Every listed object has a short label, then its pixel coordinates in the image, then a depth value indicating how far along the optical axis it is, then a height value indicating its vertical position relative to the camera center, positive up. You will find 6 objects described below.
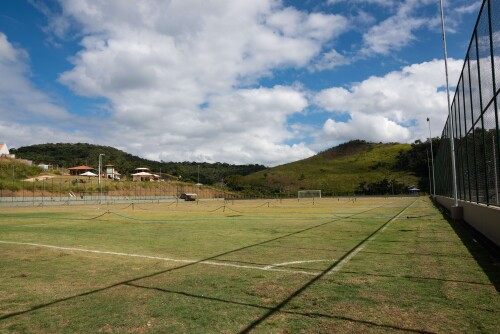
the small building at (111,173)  111.90 +5.81
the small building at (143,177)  112.31 +4.47
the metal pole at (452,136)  20.31 +2.83
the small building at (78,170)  112.81 +6.88
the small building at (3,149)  113.30 +13.76
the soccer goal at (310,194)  94.05 -1.48
